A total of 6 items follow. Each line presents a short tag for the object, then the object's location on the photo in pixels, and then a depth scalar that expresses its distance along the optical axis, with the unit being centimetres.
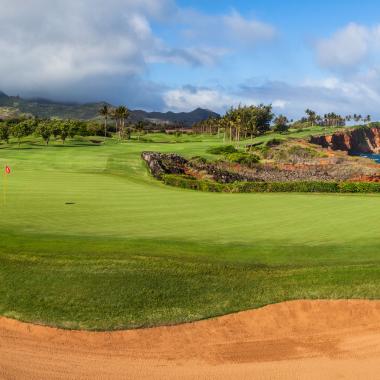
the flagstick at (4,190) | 2998
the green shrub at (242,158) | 8193
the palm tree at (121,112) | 13660
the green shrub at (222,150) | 9198
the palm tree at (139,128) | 16958
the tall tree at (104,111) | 13850
